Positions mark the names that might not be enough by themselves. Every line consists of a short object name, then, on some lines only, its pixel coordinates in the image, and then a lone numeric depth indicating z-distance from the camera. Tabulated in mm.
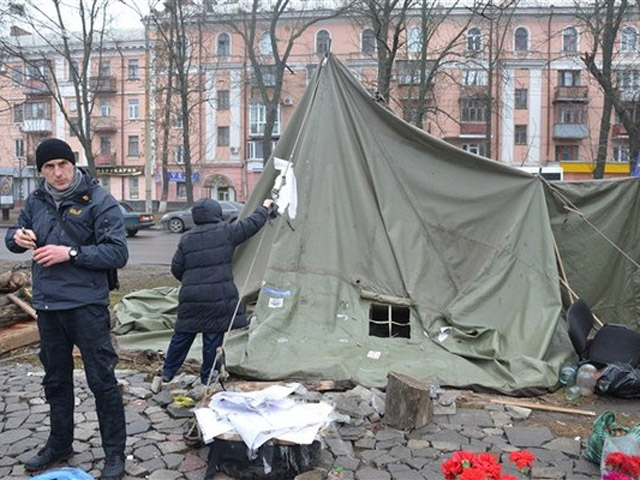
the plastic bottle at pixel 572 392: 5650
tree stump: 4652
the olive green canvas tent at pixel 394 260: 6000
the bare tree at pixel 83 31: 20656
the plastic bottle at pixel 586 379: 5746
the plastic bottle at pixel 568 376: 5895
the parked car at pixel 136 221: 22359
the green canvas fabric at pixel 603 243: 7938
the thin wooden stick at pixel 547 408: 5203
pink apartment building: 40031
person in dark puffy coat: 5164
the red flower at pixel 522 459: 2965
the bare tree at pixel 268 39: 23719
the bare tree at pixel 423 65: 19178
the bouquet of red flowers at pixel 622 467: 3080
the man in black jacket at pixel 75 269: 3592
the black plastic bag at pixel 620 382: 5570
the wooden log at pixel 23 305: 7254
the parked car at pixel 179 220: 25562
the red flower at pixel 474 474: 2541
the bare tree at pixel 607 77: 11961
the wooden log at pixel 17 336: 6777
